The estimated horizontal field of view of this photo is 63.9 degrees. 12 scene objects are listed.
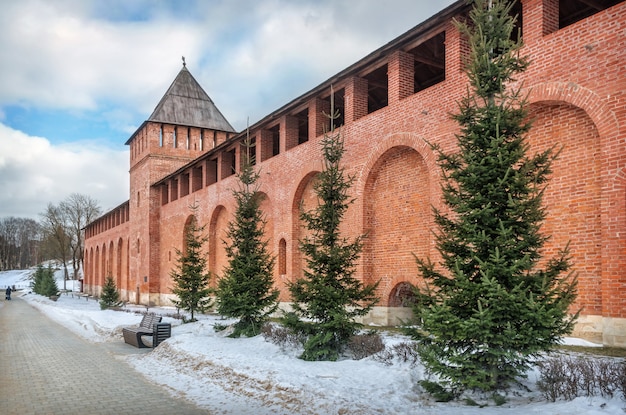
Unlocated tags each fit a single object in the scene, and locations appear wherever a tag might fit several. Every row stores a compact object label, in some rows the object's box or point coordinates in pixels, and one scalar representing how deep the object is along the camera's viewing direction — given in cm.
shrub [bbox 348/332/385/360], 889
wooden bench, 1248
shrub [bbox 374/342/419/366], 779
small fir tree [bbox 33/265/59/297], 4334
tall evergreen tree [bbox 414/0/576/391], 571
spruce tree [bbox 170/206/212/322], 1739
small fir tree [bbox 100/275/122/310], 2670
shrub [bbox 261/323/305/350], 1023
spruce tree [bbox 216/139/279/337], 1276
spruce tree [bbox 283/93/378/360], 922
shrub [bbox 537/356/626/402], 551
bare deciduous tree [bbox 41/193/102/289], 5809
